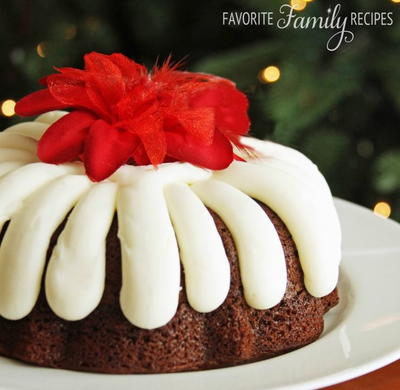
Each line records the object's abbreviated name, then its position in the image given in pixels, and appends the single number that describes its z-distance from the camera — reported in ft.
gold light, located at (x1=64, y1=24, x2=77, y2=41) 8.70
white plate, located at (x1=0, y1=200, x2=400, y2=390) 3.98
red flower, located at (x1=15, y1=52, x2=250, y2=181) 4.52
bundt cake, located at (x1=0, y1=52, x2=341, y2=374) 4.17
